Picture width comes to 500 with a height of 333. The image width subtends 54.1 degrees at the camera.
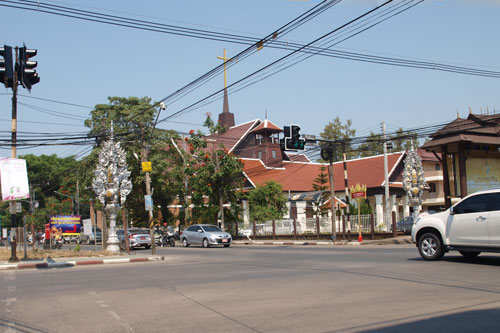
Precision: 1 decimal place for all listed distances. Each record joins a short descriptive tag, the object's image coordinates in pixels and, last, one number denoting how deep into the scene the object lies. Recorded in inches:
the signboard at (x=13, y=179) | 781.3
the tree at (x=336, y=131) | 3134.8
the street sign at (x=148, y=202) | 1043.9
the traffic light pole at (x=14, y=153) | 824.7
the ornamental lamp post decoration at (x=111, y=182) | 1163.3
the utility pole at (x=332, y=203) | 1250.7
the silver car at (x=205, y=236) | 1311.5
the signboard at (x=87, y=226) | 1235.2
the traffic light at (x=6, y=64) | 719.1
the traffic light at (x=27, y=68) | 727.1
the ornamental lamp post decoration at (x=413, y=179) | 1397.6
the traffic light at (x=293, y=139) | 926.4
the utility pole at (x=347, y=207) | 1273.5
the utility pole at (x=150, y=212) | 1005.9
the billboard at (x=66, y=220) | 1296.8
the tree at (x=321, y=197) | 1732.3
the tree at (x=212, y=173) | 1706.4
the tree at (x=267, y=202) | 1758.1
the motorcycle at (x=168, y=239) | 1533.0
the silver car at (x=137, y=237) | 1380.4
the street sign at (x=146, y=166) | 1035.9
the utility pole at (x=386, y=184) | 1572.1
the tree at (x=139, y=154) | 1894.7
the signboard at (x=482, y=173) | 1201.4
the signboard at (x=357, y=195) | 1175.9
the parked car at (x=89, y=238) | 2086.4
